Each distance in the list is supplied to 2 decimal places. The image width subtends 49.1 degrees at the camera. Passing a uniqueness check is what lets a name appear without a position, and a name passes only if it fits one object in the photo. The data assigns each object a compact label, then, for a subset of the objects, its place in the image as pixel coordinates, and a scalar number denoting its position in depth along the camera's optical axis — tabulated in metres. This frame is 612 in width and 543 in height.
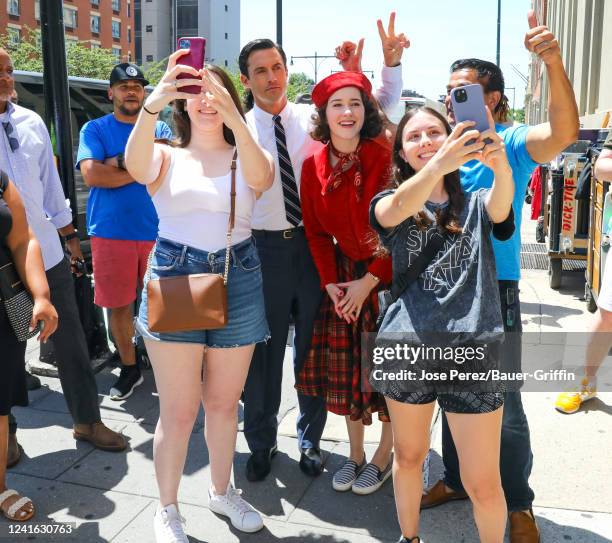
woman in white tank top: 2.64
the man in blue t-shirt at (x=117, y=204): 4.21
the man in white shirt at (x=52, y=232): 3.34
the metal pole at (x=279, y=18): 12.80
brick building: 45.38
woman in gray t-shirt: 2.22
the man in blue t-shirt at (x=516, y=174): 2.27
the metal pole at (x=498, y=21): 30.09
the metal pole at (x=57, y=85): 4.44
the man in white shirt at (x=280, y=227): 3.19
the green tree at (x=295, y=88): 44.79
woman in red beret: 2.87
